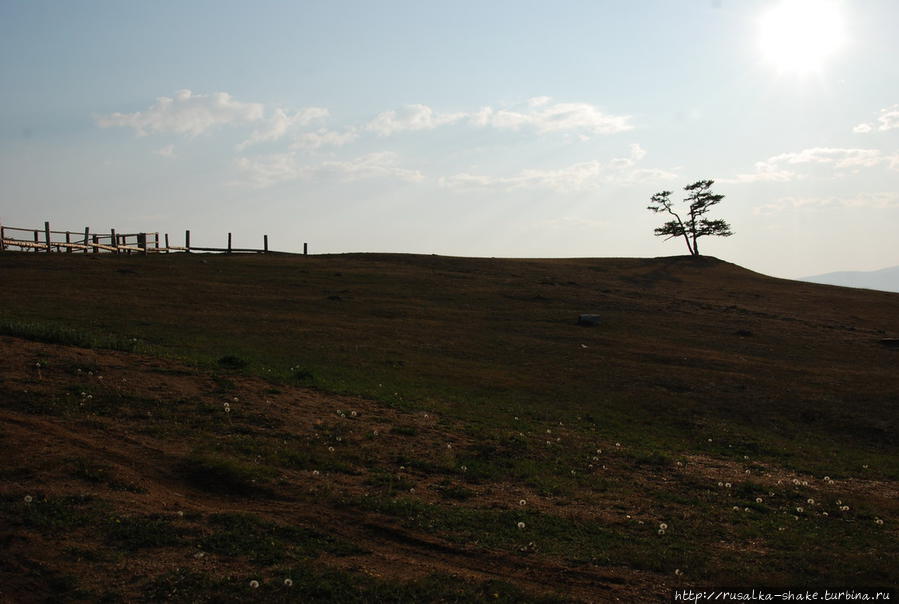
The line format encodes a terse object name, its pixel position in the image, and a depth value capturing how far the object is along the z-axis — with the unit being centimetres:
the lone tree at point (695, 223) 8819
